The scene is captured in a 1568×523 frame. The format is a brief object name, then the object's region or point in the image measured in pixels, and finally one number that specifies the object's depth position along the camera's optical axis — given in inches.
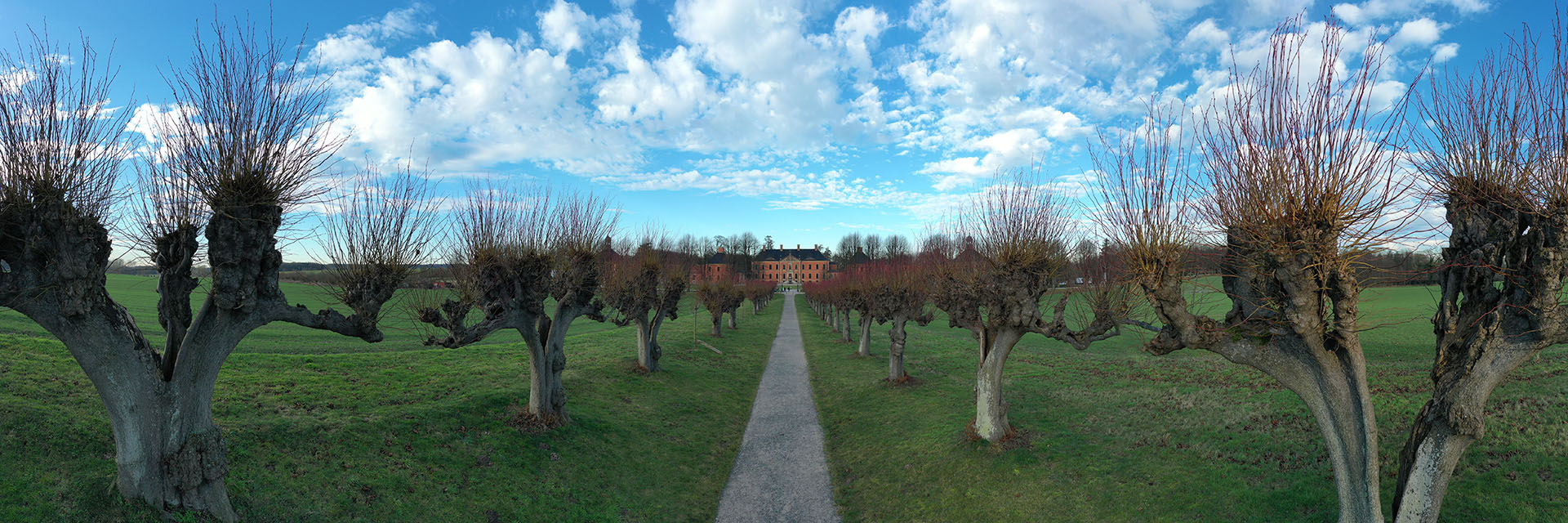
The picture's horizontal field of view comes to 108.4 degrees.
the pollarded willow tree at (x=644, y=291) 983.6
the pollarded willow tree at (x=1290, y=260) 305.1
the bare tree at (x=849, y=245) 5344.5
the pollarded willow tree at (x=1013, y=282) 591.2
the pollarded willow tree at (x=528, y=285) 576.1
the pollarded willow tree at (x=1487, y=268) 282.8
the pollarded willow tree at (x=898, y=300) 984.3
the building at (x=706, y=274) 1894.2
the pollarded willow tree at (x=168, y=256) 298.8
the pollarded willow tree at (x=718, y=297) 1692.9
